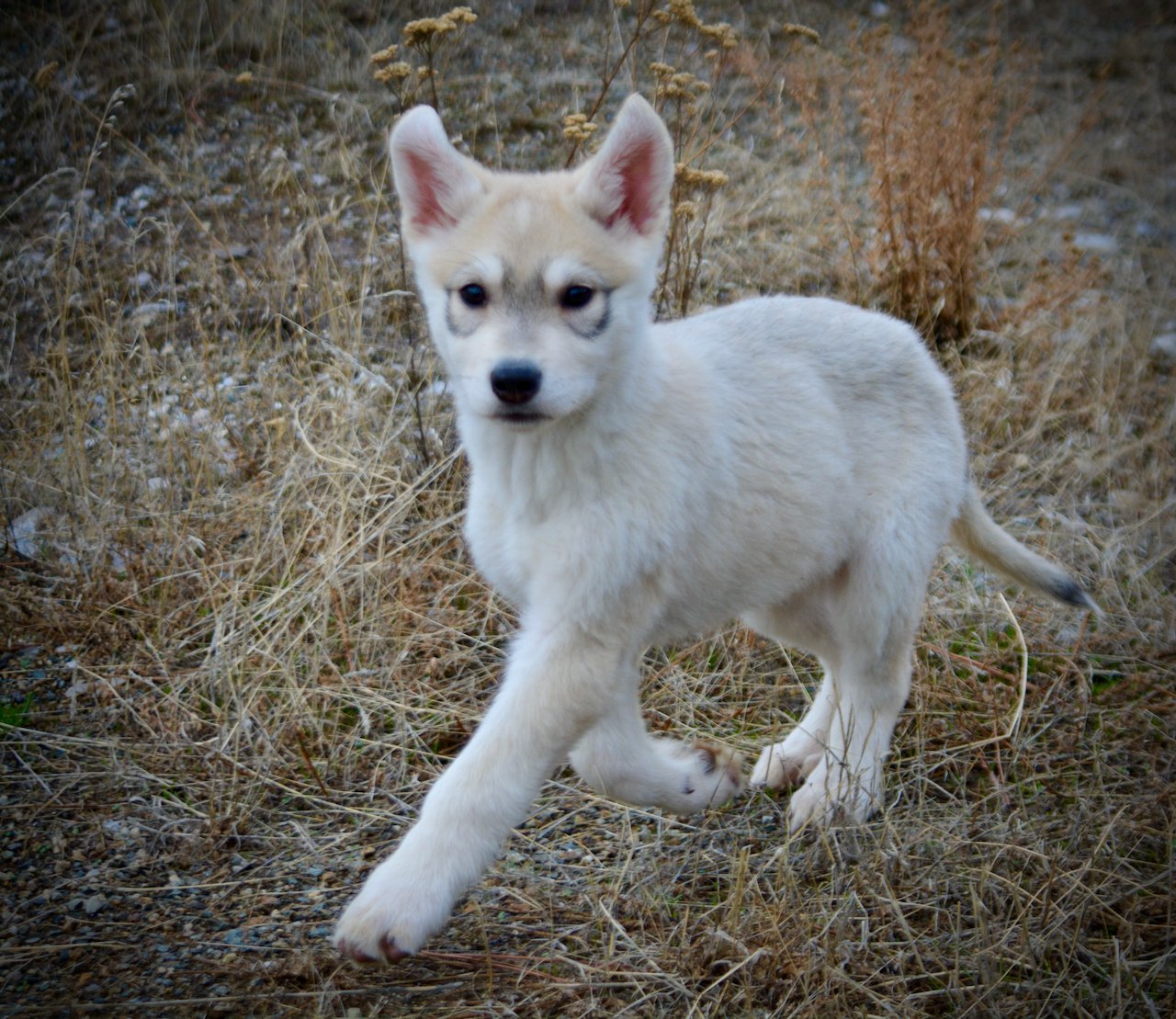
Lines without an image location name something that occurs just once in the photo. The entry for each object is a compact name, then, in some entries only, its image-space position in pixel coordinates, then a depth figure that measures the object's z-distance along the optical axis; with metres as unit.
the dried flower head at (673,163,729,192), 3.96
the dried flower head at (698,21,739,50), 4.15
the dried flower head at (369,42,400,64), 4.02
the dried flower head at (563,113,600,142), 4.03
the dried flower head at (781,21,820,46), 4.44
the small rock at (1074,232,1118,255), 6.86
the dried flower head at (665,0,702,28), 4.07
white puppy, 2.61
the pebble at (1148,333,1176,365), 6.04
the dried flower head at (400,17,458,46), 3.71
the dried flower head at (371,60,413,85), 3.91
